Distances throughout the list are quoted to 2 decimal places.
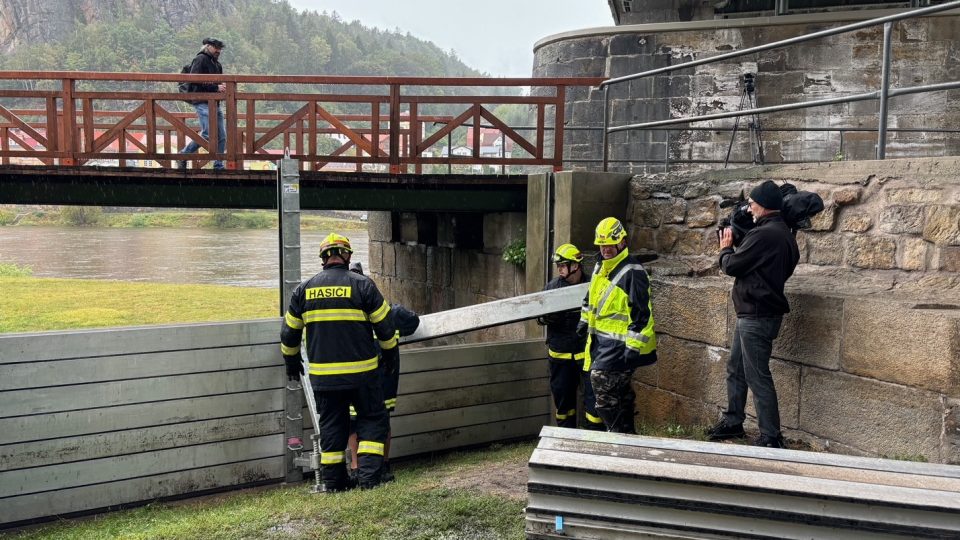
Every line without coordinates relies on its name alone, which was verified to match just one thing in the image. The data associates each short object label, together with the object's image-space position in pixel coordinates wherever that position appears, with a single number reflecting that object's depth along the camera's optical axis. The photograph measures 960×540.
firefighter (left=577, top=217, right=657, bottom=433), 5.56
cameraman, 4.78
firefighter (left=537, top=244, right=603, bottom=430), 6.75
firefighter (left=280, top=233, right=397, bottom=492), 5.52
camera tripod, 11.70
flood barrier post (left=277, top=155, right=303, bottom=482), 6.23
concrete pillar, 7.35
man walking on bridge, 9.52
